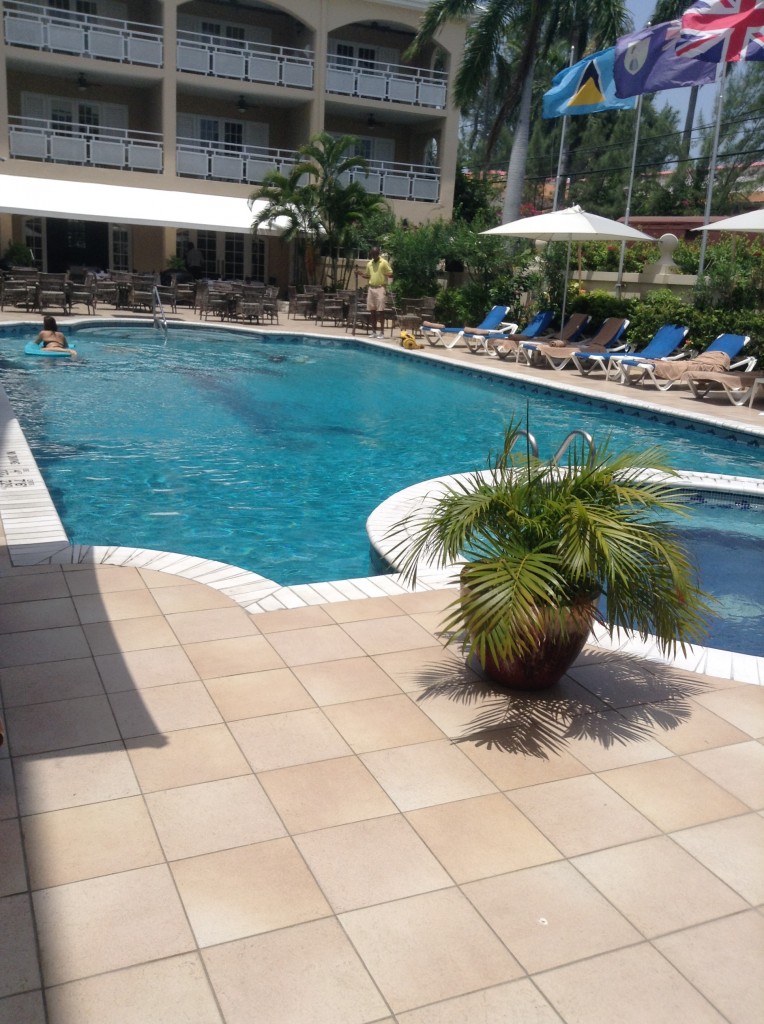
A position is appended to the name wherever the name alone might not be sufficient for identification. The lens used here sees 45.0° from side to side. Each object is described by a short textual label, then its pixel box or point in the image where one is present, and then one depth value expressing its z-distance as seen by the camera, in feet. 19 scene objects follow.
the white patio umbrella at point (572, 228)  51.31
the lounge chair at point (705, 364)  45.47
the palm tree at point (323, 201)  78.28
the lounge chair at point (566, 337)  55.42
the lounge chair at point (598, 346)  53.16
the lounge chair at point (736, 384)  42.86
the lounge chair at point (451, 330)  62.49
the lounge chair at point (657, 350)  49.90
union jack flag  48.78
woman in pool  49.03
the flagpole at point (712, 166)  50.44
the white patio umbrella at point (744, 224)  41.47
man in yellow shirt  63.52
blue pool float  48.75
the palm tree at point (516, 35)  75.10
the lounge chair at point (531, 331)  59.29
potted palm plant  12.26
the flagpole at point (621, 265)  58.95
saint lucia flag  61.16
